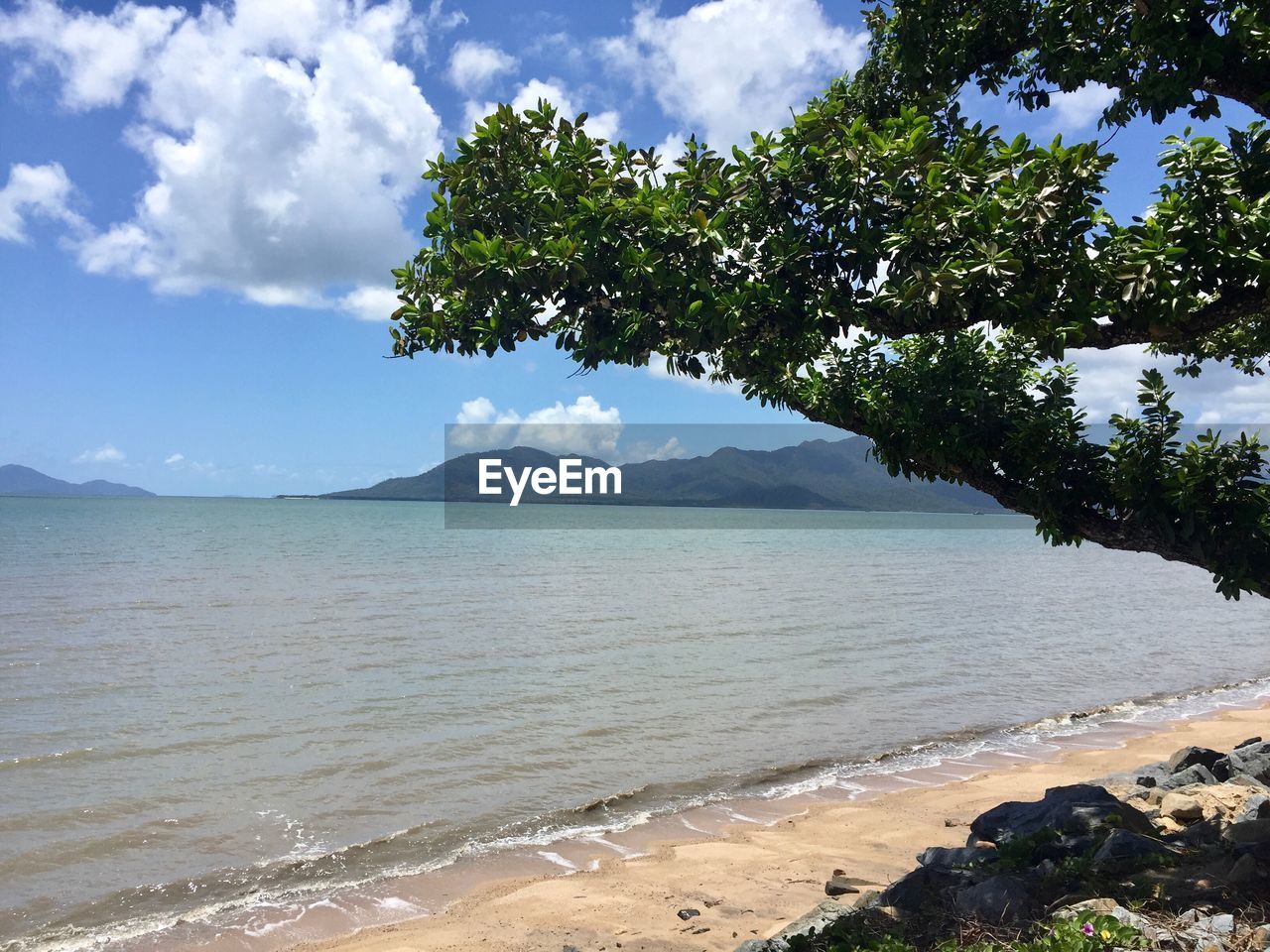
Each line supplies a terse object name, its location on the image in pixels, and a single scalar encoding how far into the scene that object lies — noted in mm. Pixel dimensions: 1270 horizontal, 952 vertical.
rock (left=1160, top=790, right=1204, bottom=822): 8102
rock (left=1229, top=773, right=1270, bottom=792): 8778
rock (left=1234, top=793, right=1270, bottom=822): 6738
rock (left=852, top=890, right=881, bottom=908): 6648
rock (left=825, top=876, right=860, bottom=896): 8203
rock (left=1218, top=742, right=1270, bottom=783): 9352
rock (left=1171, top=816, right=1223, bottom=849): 6797
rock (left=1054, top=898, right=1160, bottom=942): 5027
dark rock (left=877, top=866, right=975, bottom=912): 6359
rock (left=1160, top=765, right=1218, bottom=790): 9594
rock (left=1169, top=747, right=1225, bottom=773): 10281
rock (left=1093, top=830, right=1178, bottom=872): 6242
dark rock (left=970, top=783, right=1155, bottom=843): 7426
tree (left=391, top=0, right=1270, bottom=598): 4914
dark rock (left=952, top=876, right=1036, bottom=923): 5715
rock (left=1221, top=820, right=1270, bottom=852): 6176
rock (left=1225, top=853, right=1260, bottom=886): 5668
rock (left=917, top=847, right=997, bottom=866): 7035
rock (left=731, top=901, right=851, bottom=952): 6293
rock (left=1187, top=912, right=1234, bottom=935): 4992
